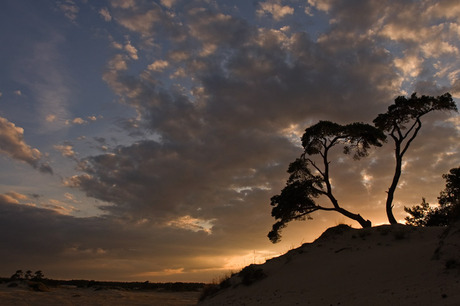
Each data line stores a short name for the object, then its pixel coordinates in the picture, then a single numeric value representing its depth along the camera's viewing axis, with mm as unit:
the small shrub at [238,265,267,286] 17875
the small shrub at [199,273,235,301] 19609
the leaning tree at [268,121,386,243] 24391
